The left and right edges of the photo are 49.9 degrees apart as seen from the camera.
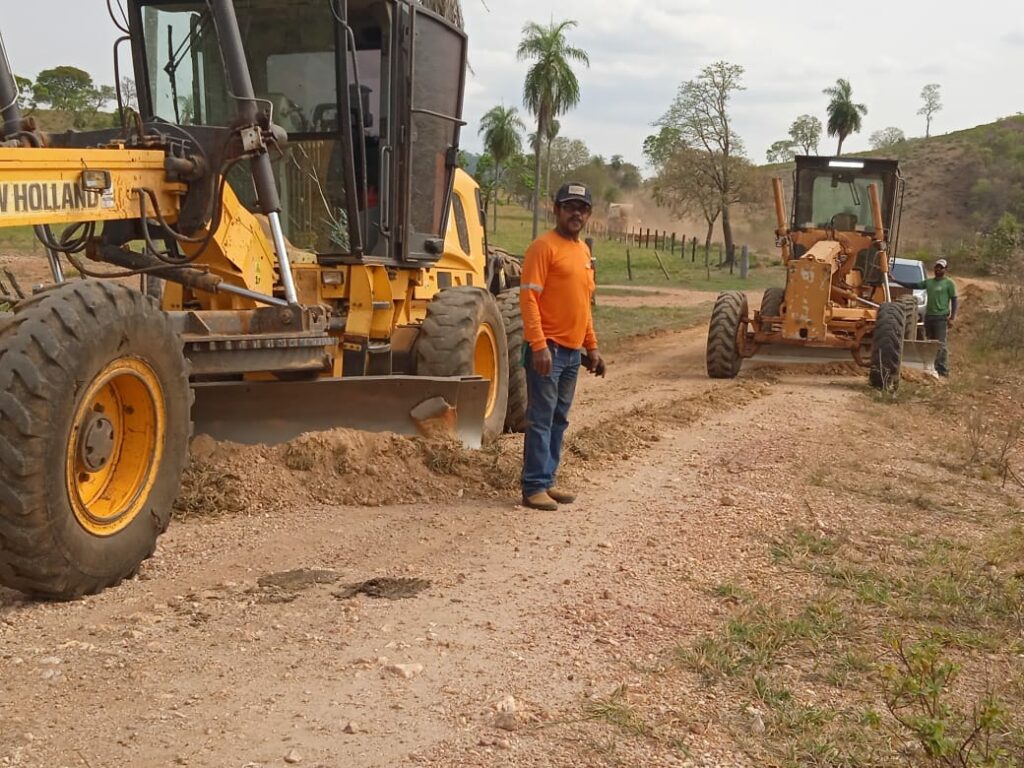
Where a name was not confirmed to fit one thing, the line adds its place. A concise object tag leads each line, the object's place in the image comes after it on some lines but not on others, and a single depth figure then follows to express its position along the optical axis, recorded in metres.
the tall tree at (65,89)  40.31
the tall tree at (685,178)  49.12
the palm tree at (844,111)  73.88
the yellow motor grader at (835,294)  12.98
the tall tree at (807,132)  84.25
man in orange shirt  6.20
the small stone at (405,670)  3.79
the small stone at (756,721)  3.53
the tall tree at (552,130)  42.06
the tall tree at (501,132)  49.03
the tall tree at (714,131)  48.56
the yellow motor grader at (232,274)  4.25
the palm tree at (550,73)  38.84
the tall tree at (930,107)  94.25
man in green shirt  14.91
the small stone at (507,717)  3.42
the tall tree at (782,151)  85.38
